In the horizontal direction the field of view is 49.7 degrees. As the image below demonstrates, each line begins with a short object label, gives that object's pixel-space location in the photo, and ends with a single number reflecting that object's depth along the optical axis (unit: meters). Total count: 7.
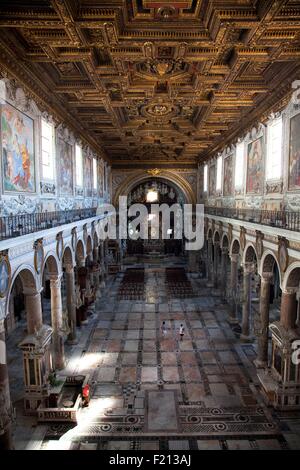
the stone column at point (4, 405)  7.62
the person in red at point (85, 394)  10.43
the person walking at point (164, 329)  16.14
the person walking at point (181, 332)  15.34
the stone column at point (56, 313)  12.25
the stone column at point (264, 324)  12.62
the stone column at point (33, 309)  10.04
